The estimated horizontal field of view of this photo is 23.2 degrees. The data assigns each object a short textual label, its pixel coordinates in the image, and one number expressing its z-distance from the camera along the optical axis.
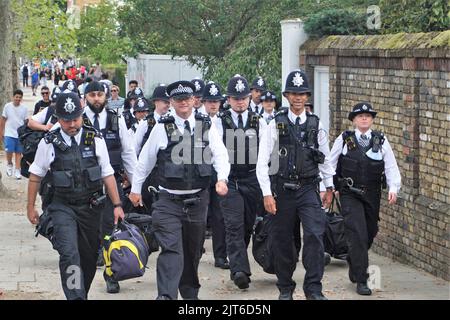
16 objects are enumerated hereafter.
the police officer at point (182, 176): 9.29
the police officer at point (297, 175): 9.91
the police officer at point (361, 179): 10.70
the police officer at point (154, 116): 12.17
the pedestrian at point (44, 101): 20.36
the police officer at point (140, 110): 14.95
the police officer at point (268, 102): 14.81
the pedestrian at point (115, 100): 20.67
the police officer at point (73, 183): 9.04
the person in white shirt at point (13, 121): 21.77
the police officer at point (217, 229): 12.17
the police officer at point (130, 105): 15.48
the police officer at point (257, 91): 14.98
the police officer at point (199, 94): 14.25
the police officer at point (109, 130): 11.33
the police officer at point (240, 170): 11.25
